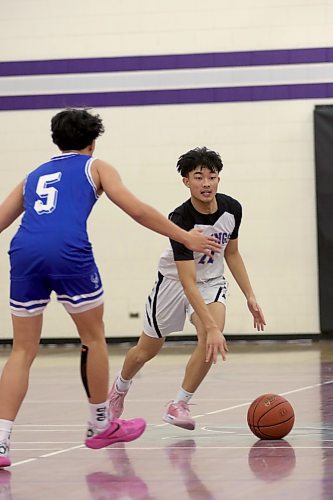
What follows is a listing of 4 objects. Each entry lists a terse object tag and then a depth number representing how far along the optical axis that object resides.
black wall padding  26.33
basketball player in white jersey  12.37
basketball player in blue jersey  9.84
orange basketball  11.70
